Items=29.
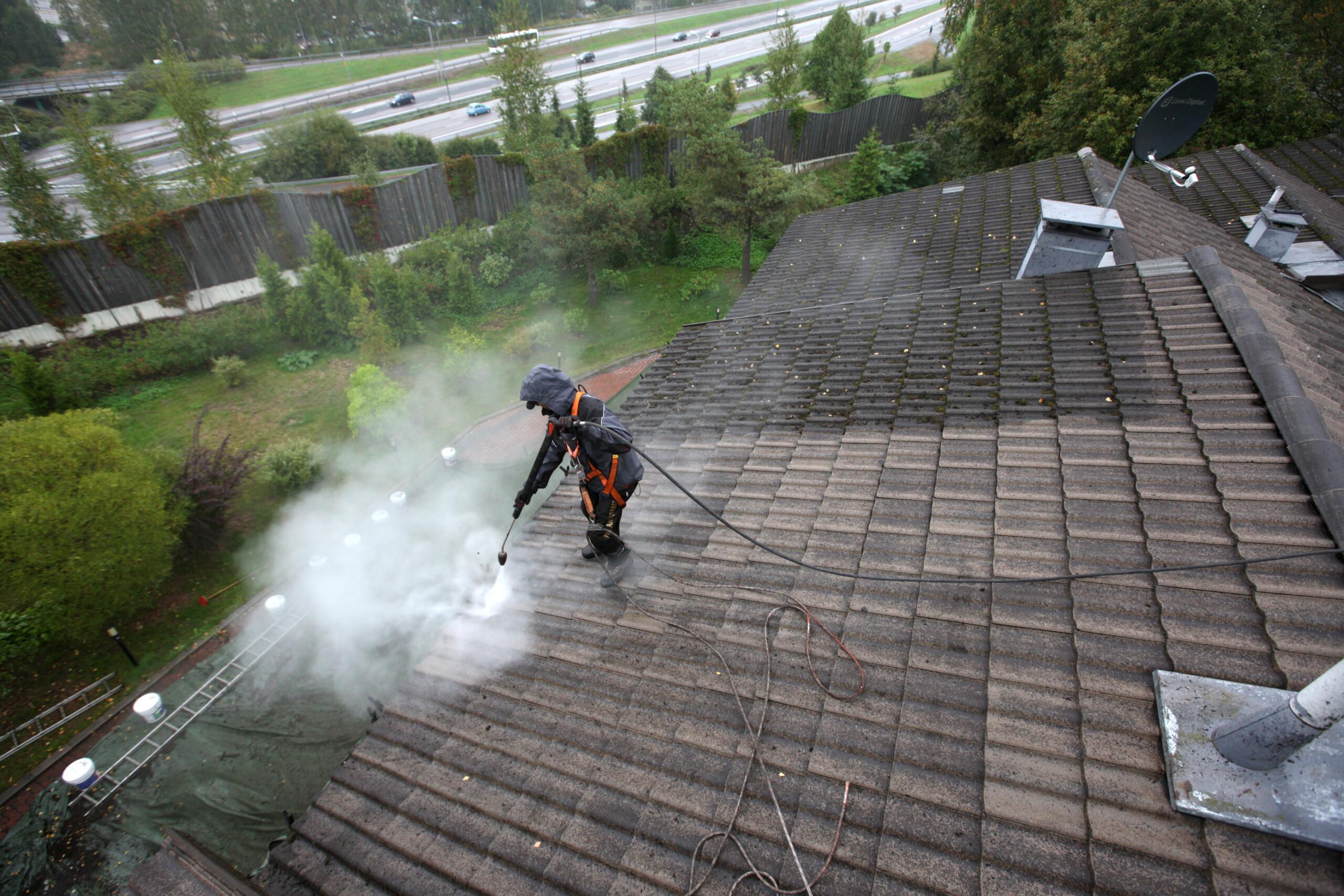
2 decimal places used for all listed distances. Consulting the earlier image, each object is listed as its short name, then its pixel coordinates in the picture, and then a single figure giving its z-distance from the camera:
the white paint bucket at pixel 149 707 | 6.91
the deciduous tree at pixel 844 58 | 26.39
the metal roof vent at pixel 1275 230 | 7.89
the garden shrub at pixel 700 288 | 17.95
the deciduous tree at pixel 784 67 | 24.09
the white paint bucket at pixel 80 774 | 6.20
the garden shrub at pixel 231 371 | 13.28
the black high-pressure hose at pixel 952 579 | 2.89
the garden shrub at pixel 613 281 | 18.34
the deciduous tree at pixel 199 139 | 16.20
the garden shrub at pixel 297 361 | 14.30
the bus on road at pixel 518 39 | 20.05
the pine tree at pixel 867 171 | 20.33
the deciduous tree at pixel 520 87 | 20.11
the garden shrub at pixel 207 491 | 9.18
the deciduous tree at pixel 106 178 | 14.53
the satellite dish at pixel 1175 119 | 5.50
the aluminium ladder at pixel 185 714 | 6.48
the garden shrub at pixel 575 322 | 16.12
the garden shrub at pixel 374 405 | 11.55
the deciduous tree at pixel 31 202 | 13.91
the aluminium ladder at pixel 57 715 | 7.02
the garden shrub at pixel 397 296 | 14.43
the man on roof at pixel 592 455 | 4.13
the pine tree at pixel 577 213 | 16.55
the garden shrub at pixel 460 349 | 14.32
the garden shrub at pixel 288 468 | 10.68
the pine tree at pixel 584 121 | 24.22
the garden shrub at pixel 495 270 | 17.80
